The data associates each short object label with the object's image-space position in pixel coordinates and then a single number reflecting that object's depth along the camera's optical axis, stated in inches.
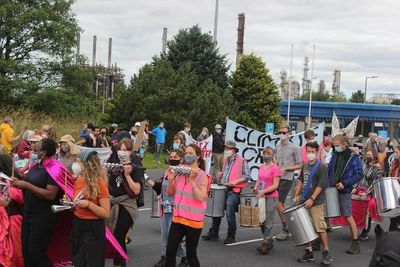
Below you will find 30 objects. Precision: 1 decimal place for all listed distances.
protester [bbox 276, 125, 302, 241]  386.6
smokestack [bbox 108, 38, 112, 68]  2795.3
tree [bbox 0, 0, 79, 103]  1210.6
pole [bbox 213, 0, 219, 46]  1331.2
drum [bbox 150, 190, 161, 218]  362.5
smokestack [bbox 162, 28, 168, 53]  2261.8
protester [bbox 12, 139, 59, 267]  225.9
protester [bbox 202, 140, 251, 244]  360.2
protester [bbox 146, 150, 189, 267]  284.7
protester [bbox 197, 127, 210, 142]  852.6
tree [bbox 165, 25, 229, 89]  1282.0
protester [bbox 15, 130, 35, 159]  384.2
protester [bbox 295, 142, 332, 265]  325.1
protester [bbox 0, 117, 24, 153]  579.3
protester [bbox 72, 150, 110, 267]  219.0
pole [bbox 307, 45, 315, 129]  2129.1
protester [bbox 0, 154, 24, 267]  240.2
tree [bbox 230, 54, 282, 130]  1362.0
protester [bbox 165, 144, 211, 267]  249.6
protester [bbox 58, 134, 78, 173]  357.4
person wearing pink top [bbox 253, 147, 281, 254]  346.9
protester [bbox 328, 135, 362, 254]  357.4
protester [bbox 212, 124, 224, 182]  789.2
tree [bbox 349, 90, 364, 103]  4173.2
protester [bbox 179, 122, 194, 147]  782.2
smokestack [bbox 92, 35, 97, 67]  2786.2
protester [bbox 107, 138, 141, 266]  263.9
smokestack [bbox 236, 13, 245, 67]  2183.8
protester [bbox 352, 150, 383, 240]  397.7
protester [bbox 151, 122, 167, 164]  949.6
